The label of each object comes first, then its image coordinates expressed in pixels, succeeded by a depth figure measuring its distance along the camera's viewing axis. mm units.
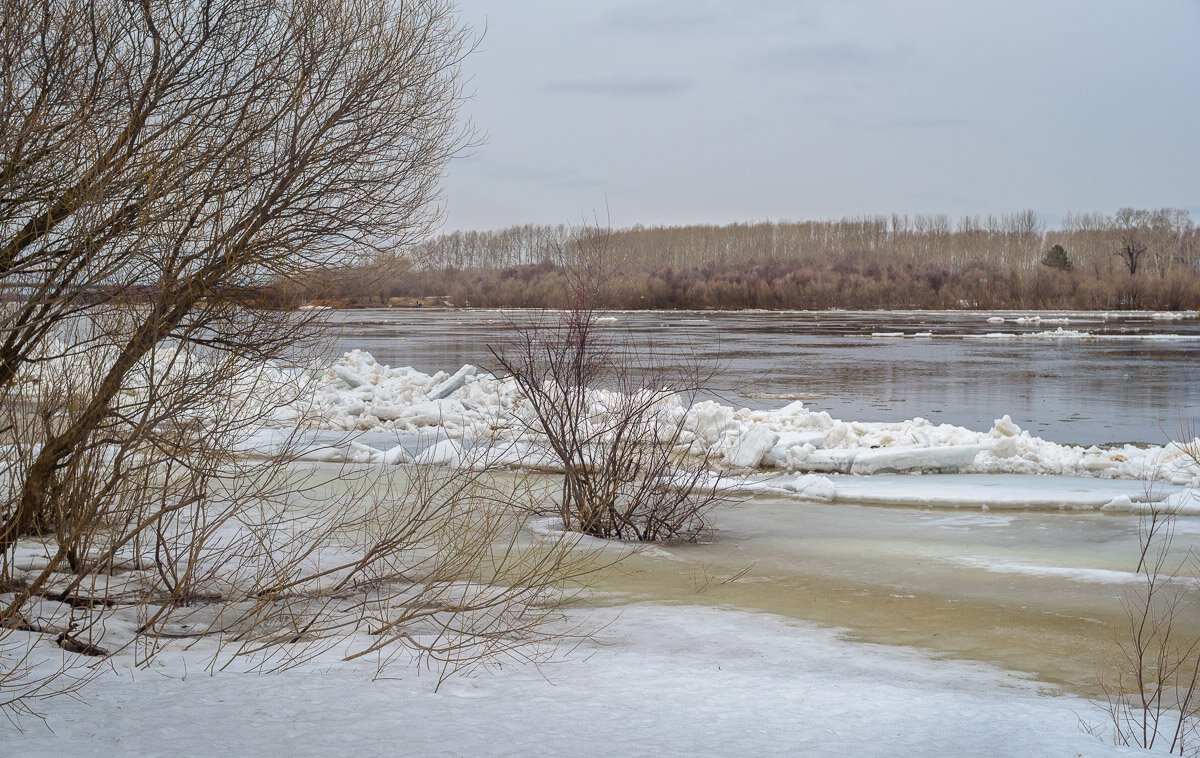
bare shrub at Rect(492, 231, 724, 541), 8102
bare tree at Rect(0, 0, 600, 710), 5559
